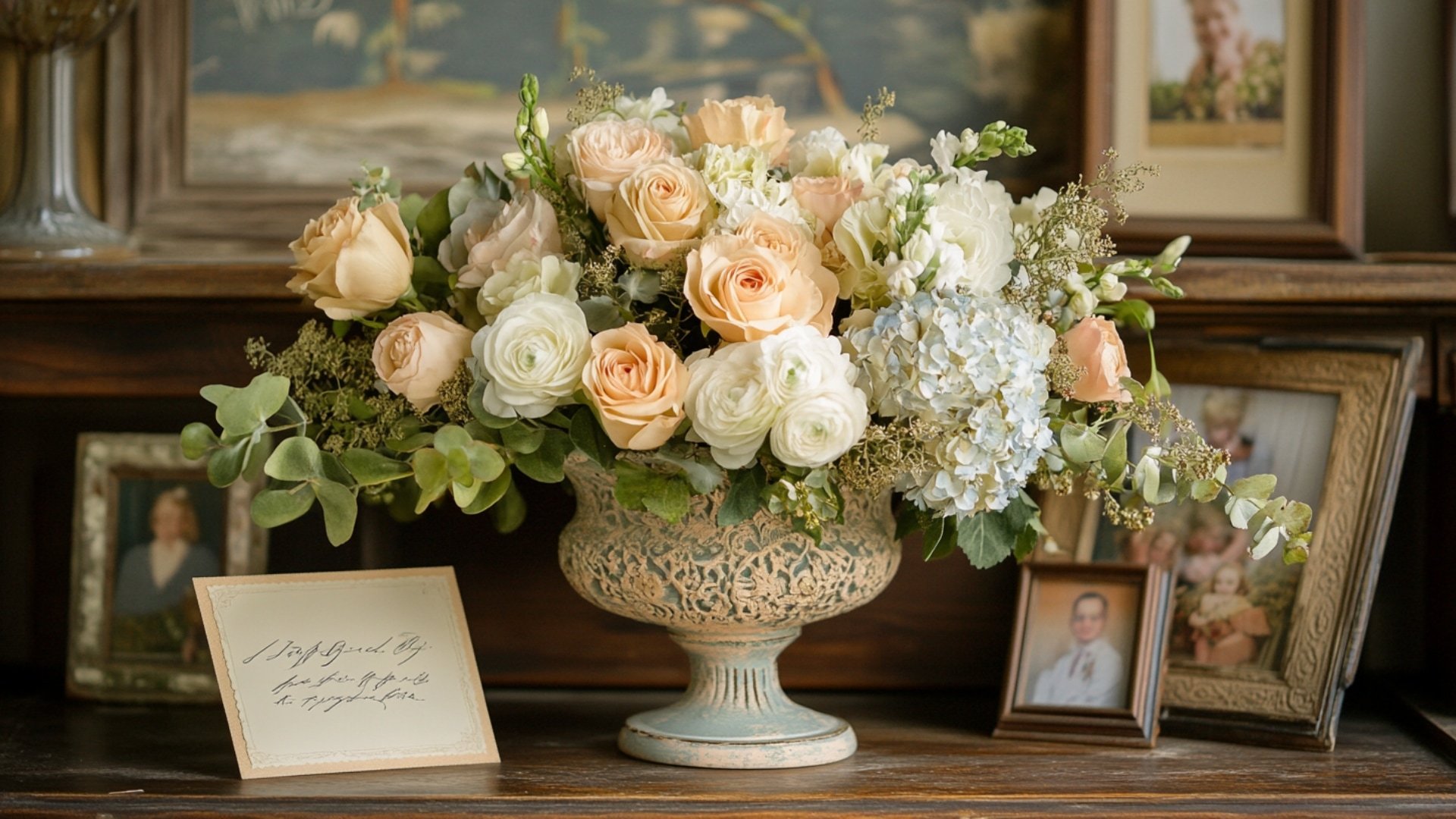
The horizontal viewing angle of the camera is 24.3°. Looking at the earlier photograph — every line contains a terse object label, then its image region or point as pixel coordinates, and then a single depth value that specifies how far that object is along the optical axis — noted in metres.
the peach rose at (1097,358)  1.82
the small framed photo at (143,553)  2.04
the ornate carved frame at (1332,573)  1.94
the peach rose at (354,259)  1.83
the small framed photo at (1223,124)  2.03
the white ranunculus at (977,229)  1.81
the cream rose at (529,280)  1.81
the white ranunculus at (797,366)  1.76
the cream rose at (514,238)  1.83
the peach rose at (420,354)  1.81
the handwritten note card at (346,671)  1.87
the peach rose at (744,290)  1.78
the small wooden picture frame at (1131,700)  1.93
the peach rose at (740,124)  1.84
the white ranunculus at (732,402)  1.77
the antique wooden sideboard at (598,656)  1.84
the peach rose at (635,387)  1.77
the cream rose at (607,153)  1.82
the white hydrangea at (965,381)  1.78
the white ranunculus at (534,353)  1.78
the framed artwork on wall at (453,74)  2.07
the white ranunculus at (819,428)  1.77
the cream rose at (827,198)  1.83
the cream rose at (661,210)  1.80
